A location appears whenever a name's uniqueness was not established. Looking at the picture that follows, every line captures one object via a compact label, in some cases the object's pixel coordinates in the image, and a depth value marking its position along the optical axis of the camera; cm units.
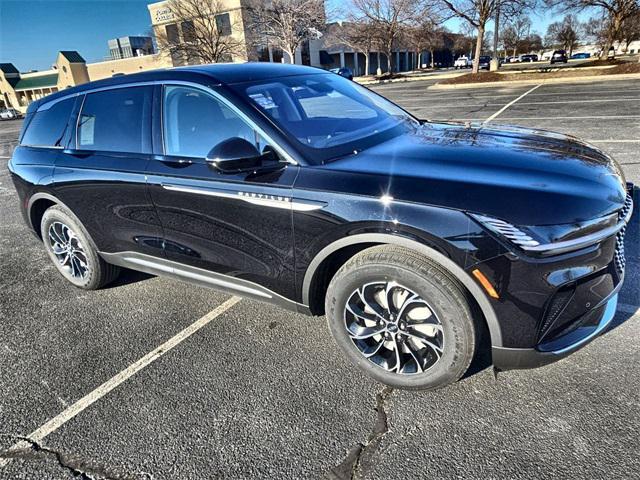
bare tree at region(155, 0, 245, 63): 4188
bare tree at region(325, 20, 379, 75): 4341
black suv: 200
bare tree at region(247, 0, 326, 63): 3919
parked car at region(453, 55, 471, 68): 7060
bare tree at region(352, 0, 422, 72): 3825
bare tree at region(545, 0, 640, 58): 2923
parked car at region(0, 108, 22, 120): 4709
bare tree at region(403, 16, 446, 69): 3278
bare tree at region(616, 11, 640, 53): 3911
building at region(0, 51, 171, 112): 6075
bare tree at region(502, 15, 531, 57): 6938
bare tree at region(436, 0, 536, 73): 2653
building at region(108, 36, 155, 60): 9085
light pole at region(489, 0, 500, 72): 2720
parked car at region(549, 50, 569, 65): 4900
